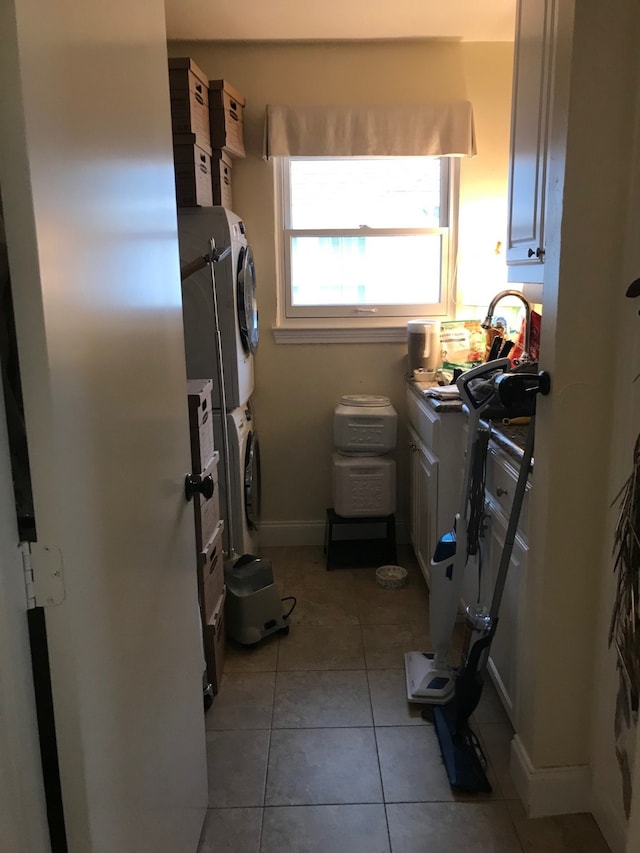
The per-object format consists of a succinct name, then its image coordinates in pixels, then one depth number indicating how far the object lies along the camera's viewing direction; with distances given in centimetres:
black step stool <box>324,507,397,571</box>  341
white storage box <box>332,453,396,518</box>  329
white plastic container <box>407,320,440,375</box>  335
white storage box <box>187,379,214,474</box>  212
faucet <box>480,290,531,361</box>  280
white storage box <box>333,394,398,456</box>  329
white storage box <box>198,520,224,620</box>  225
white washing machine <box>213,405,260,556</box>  290
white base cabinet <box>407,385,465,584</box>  274
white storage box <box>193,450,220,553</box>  219
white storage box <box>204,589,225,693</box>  230
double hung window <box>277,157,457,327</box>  346
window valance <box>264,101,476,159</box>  323
